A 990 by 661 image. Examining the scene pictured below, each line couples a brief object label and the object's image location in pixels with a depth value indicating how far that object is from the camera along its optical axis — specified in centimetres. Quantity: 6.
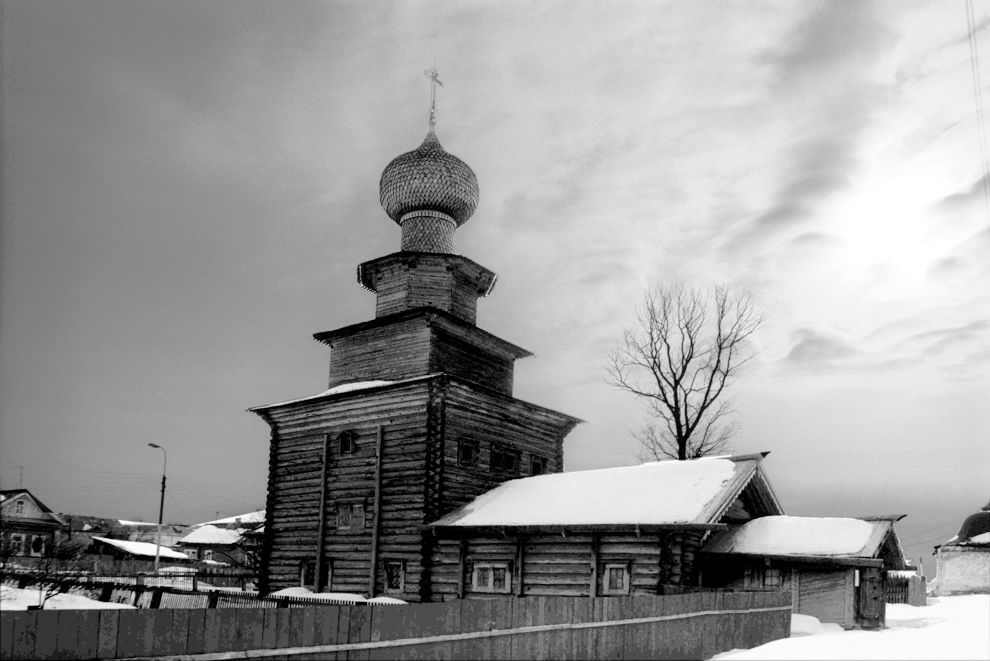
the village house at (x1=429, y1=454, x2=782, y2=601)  2191
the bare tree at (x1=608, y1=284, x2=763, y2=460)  3694
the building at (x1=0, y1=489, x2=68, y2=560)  6184
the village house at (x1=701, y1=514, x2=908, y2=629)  2131
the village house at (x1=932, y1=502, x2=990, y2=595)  5016
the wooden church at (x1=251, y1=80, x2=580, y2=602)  2800
